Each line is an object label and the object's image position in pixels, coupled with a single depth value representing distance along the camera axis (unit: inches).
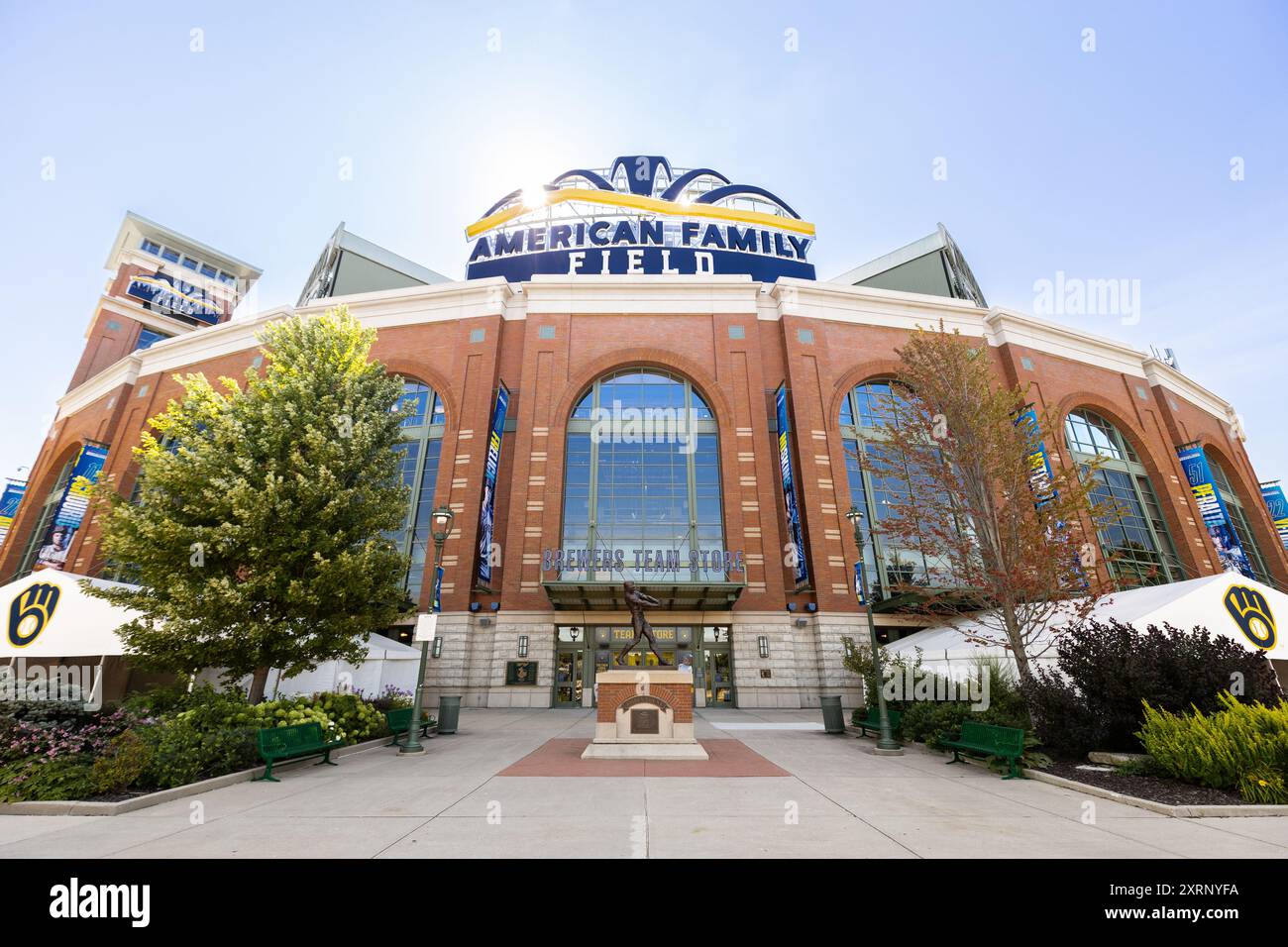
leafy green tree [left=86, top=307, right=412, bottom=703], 489.4
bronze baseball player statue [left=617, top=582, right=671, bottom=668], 563.6
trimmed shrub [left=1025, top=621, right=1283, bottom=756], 382.3
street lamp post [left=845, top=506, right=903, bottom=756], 514.9
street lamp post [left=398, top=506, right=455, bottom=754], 505.7
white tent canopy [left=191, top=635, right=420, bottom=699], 682.8
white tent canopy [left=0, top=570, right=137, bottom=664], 506.6
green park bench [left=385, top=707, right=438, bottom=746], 563.2
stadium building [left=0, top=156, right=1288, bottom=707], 965.8
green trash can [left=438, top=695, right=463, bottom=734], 627.5
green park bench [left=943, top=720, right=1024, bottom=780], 383.2
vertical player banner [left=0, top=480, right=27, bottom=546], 1523.1
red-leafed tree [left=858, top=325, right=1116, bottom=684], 510.9
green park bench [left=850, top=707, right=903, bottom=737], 576.7
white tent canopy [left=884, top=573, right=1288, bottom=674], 482.3
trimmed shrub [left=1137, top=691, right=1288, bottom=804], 296.0
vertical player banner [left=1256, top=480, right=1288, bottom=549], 1459.2
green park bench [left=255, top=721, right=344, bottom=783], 384.5
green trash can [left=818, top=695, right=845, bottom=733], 628.4
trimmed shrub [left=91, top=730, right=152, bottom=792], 323.6
